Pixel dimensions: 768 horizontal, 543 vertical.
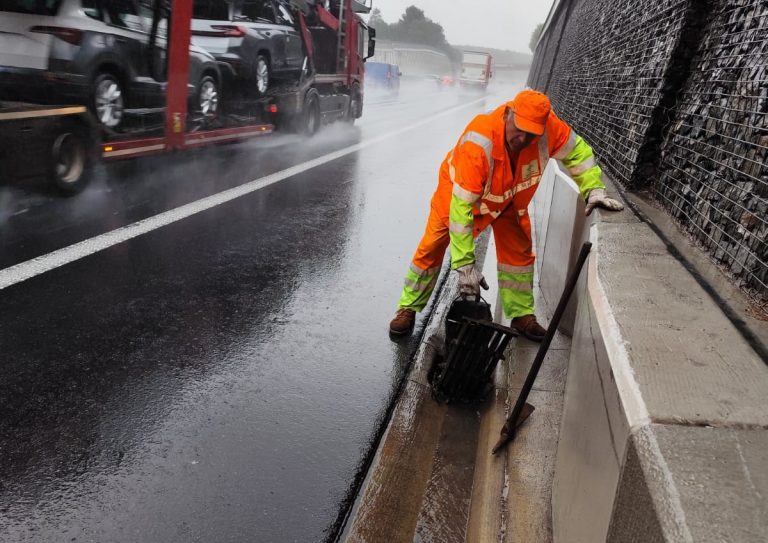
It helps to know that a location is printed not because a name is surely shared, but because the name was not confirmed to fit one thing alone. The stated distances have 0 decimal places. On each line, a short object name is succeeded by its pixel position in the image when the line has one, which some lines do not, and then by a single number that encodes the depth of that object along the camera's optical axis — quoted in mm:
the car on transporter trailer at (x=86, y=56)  5398
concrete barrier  1173
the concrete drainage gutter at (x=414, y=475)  2396
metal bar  2607
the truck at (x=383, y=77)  38594
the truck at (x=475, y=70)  50844
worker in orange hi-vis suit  3311
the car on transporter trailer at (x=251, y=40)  8414
